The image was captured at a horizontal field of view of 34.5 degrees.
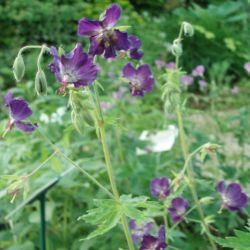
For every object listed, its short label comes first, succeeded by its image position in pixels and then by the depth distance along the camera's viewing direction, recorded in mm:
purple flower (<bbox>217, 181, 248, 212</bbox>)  289
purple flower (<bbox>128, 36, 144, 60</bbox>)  215
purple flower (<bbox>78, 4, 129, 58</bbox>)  192
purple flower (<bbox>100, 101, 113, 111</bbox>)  483
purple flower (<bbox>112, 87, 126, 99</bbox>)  521
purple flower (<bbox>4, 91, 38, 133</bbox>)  203
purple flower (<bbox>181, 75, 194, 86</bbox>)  429
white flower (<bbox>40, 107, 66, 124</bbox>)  447
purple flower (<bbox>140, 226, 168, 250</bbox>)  223
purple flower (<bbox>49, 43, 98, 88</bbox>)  185
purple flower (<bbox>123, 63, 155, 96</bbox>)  245
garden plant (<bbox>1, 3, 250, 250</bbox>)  187
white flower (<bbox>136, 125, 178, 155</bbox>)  377
